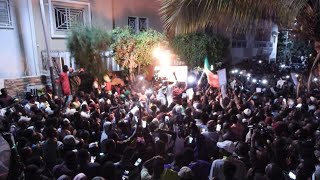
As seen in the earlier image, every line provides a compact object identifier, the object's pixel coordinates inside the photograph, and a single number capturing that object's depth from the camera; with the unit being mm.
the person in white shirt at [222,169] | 3414
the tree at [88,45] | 9650
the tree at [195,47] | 13622
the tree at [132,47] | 9867
